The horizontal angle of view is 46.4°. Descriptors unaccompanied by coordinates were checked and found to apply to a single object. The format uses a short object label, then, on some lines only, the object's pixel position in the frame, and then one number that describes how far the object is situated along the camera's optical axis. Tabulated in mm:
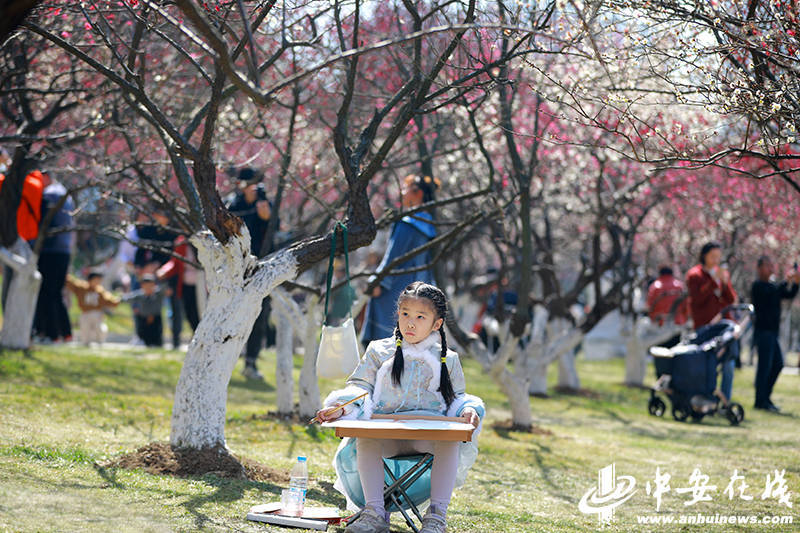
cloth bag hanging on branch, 5129
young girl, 4414
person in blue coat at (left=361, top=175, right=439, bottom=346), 7945
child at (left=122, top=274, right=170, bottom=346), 14070
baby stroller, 10383
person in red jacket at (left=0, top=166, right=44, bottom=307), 10273
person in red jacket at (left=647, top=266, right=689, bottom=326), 14180
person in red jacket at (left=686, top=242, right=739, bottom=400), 11234
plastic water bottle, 4449
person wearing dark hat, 8289
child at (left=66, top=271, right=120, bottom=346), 14867
